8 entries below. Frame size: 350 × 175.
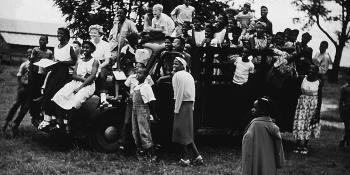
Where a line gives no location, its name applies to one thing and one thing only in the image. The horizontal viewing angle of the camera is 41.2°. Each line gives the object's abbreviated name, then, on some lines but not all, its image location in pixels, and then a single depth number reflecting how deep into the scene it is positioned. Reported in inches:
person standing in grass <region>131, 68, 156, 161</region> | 319.6
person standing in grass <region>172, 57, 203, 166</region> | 317.1
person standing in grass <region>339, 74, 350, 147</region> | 436.8
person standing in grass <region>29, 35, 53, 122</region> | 378.9
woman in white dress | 332.5
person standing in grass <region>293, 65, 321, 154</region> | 391.5
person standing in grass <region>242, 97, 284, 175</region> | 219.6
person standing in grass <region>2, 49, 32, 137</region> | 383.2
